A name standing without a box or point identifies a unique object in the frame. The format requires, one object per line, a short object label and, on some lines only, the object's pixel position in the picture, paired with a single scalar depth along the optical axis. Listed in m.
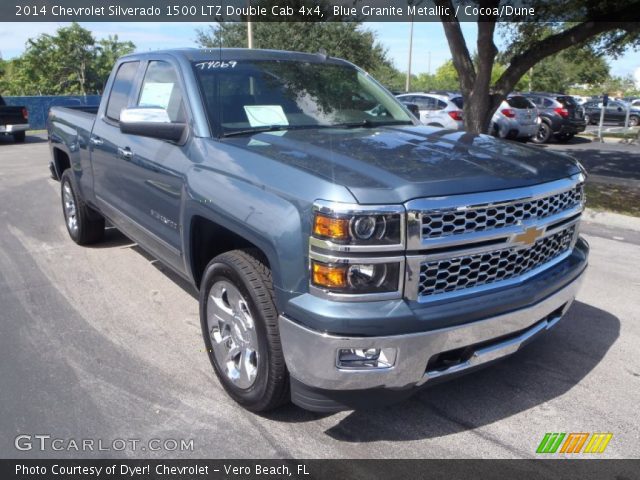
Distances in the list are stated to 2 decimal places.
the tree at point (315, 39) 25.73
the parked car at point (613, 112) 28.47
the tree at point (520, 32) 8.95
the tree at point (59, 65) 46.47
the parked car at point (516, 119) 17.52
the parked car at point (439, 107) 15.98
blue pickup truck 2.38
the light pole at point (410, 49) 40.19
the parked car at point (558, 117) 18.97
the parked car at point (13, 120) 18.05
